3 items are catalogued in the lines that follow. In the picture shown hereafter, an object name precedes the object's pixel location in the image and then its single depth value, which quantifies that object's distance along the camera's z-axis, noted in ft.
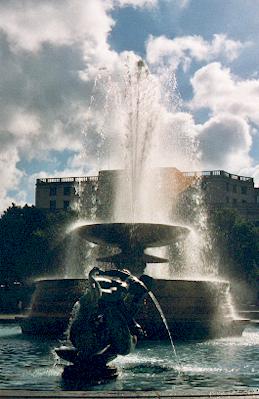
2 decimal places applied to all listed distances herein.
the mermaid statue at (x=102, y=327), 29.19
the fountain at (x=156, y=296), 53.98
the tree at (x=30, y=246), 154.40
